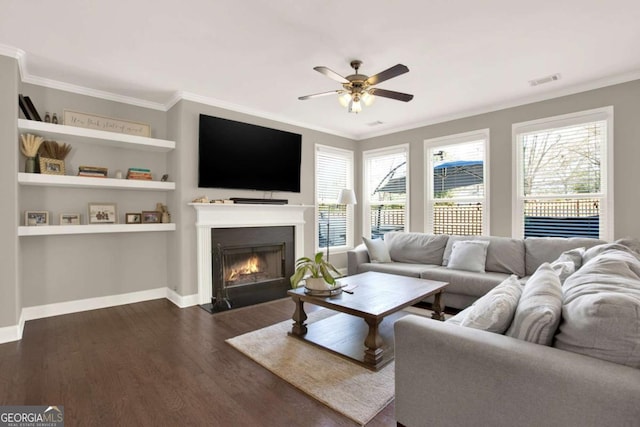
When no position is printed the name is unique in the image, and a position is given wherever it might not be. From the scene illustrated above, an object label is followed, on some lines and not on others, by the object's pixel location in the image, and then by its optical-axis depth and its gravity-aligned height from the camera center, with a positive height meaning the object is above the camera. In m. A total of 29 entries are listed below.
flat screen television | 4.13 +0.78
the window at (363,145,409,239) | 5.52 +0.34
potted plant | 2.83 -0.60
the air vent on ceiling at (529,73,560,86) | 3.47 +1.45
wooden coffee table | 2.42 -0.87
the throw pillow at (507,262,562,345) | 1.29 -0.45
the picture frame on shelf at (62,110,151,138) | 3.55 +1.07
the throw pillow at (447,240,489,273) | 3.91 -0.60
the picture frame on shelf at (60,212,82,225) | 3.58 -0.06
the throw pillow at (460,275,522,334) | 1.47 -0.50
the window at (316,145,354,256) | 5.57 +0.22
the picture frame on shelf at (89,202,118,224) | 3.76 +0.00
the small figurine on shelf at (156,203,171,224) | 4.17 +0.00
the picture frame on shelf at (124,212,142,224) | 3.98 -0.07
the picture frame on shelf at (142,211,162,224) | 4.11 -0.06
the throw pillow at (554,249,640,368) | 1.10 -0.42
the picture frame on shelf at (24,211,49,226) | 3.33 -0.05
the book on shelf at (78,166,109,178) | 3.59 +0.48
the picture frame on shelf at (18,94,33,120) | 3.07 +1.05
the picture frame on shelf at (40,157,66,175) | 3.30 +0.50
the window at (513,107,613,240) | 3.66 +0.39
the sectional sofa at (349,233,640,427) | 1.09 -0.58
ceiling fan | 2.83 +1.13
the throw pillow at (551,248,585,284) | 2.22 -0.44
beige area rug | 1.96 -1.19
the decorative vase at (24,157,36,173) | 3.17 +0.49
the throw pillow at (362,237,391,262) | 4.73 -0.62
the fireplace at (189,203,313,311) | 4.04 -0.15
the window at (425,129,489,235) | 4.61 +0.39
